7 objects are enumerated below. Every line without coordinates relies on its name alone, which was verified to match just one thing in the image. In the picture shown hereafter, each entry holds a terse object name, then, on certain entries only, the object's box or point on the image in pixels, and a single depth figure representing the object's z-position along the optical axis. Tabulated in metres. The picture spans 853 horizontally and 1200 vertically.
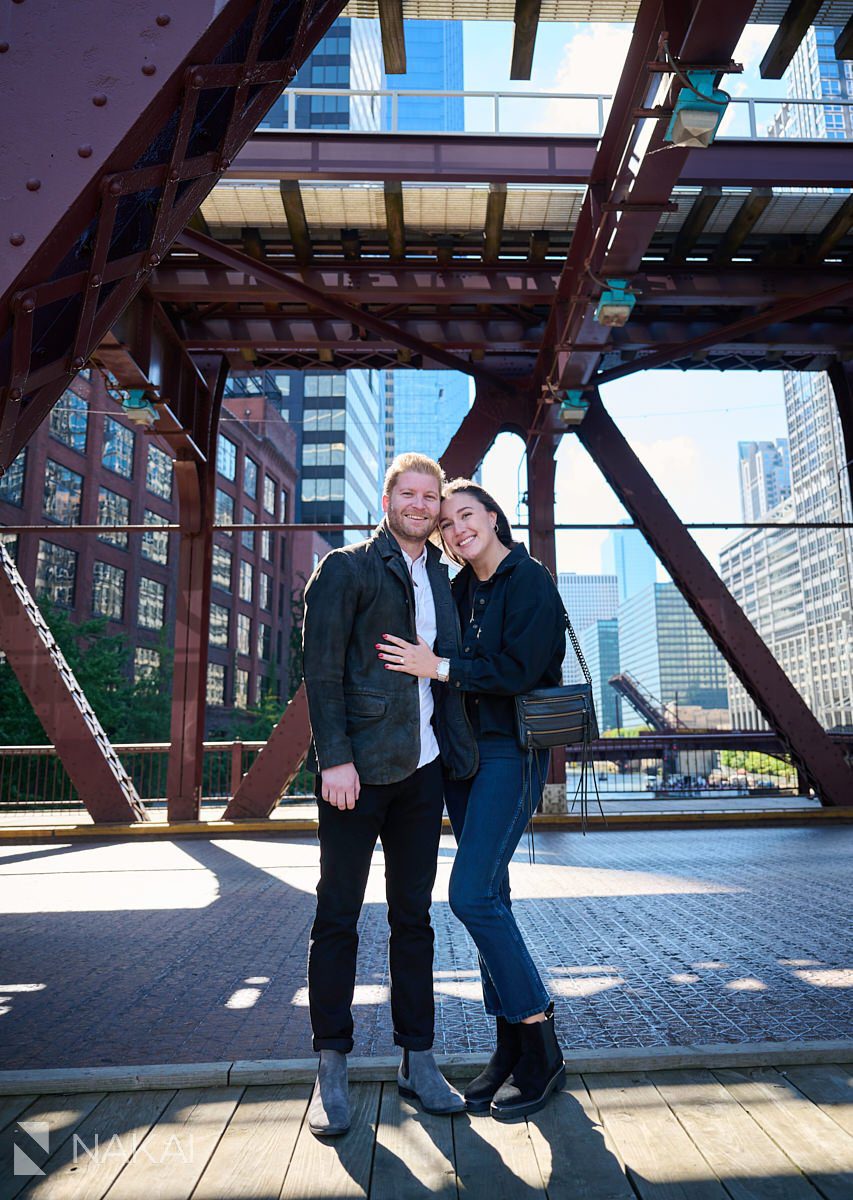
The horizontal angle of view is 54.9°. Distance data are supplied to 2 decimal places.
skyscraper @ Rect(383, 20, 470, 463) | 188.50
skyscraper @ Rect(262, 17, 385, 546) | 89.88
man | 2.74
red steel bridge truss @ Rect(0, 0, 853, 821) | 2.25
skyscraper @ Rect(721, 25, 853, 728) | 115.19
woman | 2.72
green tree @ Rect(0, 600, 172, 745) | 27.75
